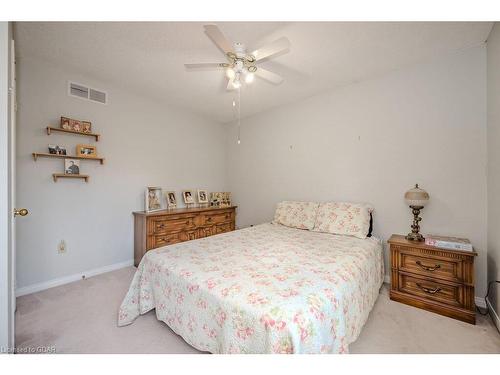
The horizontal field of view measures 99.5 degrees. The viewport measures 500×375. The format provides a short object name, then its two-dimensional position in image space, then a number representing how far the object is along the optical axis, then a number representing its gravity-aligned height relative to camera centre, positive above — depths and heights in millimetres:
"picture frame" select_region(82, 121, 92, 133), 2615 +763
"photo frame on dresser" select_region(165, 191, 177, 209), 3432 -187
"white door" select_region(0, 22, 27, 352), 955 -4
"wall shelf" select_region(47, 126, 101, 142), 2371 +668
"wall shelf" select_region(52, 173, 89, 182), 2426 +145
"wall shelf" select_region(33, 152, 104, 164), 2301 +368
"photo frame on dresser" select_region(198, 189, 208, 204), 3907 -160
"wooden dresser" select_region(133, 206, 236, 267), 2904 -583
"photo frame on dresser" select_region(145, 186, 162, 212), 3146 -168
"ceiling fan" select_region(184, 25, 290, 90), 1510 +1059
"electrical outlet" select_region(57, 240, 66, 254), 2484 -701
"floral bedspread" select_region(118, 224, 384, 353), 1043 -629
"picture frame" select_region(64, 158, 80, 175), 2516 +261
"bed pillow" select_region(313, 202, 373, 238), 2422 -380
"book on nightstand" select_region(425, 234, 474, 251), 1789 -489
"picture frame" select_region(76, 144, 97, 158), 2578 +462
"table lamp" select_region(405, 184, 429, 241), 2111 -166
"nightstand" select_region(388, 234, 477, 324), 1754 -819
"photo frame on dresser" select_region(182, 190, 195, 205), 3691 -165
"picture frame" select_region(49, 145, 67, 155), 2408 +443
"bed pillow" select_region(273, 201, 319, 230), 2845 -379
